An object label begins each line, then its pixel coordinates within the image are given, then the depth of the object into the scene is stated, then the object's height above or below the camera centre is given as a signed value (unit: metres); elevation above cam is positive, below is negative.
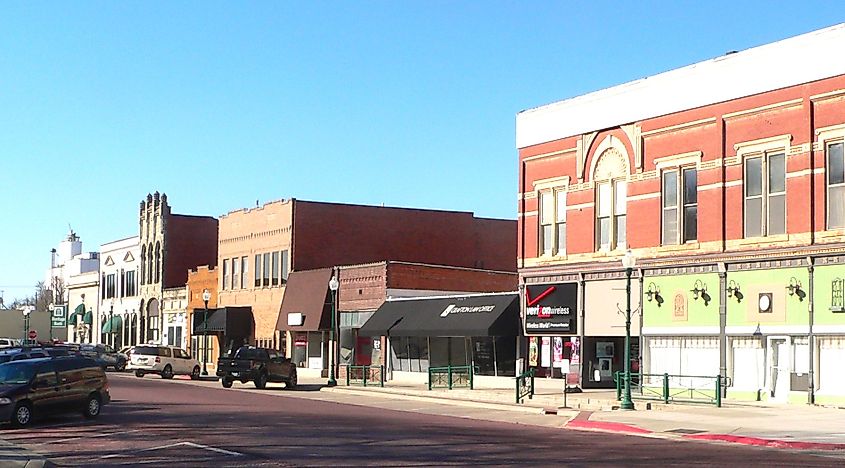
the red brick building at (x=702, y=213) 32.78 +2.96
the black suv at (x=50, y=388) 26.33 -2.20
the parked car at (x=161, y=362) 58.81 -3.35
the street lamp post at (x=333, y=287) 48.91 +0.54
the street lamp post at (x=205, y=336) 60.99 -2.32
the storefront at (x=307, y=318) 57.19 -0.95
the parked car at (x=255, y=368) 48.06 -2.94
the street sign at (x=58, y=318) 94.25 -1.77
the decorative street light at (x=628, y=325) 31.89 -0.65
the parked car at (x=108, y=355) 65.34 -3.45
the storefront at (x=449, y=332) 44.72 -1.32
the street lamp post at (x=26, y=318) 83.03 -1.61
